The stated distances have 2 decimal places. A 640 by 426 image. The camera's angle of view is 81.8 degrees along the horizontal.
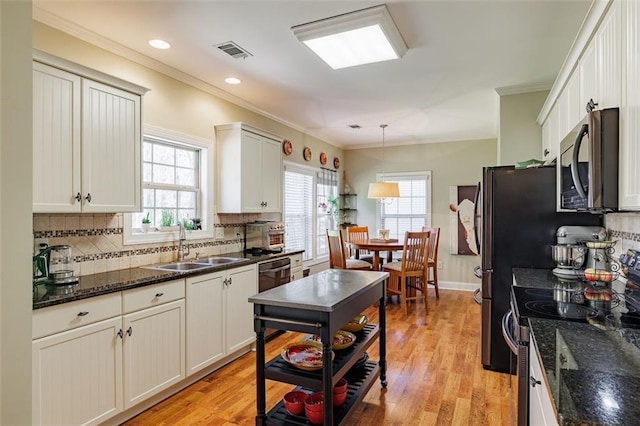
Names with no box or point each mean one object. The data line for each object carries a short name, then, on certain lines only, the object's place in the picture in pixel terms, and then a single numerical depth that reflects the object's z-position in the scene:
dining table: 5.27
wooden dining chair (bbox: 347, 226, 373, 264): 6.11
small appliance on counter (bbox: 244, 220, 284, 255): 4.14
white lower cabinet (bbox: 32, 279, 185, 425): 1.91
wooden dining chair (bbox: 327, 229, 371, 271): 5.22
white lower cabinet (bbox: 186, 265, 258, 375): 2.84
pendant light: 5.65
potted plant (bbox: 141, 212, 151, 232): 3.09
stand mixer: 2.45
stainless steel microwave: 1.58
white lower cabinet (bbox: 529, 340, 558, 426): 1.07
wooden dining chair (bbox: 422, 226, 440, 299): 5.61
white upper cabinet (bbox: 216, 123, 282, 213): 3.80
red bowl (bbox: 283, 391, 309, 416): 2.15
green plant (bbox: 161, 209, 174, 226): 3.34
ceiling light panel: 2.38
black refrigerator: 2.92
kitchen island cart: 1.91
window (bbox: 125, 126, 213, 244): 3.16
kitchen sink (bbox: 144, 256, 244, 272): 3.13
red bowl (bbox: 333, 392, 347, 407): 2.21
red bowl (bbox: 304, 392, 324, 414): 2.05
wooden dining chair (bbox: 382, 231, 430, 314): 5.05
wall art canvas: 6.22
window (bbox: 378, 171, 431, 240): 6.61
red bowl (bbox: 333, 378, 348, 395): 2.22
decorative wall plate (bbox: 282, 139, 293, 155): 5.10
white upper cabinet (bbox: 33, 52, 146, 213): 2.14
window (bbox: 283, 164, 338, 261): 5.39
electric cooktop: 1.51
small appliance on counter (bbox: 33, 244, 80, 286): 2.19
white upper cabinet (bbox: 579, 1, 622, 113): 1.59
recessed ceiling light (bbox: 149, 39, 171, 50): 2.76
